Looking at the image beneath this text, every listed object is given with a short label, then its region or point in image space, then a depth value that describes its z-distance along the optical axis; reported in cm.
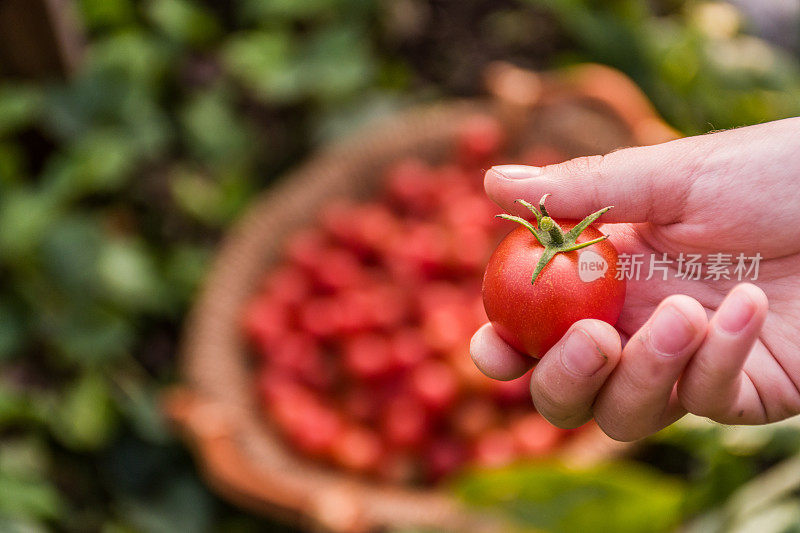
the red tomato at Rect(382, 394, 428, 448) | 134
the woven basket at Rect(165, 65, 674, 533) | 118
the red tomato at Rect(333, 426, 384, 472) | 135
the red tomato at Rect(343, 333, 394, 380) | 142
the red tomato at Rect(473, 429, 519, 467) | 129
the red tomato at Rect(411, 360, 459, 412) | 134
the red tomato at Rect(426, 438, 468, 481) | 133
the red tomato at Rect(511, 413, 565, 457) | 129
